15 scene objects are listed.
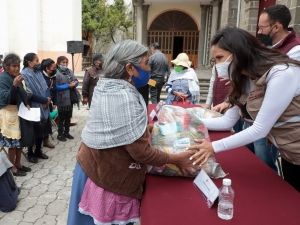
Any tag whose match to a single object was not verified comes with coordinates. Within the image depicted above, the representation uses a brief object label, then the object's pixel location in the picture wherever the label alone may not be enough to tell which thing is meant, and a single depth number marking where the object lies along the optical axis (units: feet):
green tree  45.75
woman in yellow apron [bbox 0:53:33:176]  10.24
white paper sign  3.81
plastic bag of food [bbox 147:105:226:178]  4.72
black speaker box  23.73
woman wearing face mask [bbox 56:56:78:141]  15.02
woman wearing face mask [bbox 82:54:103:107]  16.49
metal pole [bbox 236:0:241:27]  23.79
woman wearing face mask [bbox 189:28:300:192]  4.22
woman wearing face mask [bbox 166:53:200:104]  13.67
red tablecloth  3.62
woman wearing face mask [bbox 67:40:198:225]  4.13
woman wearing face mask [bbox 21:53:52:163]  12.25
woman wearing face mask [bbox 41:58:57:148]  14.29
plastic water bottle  3.63
